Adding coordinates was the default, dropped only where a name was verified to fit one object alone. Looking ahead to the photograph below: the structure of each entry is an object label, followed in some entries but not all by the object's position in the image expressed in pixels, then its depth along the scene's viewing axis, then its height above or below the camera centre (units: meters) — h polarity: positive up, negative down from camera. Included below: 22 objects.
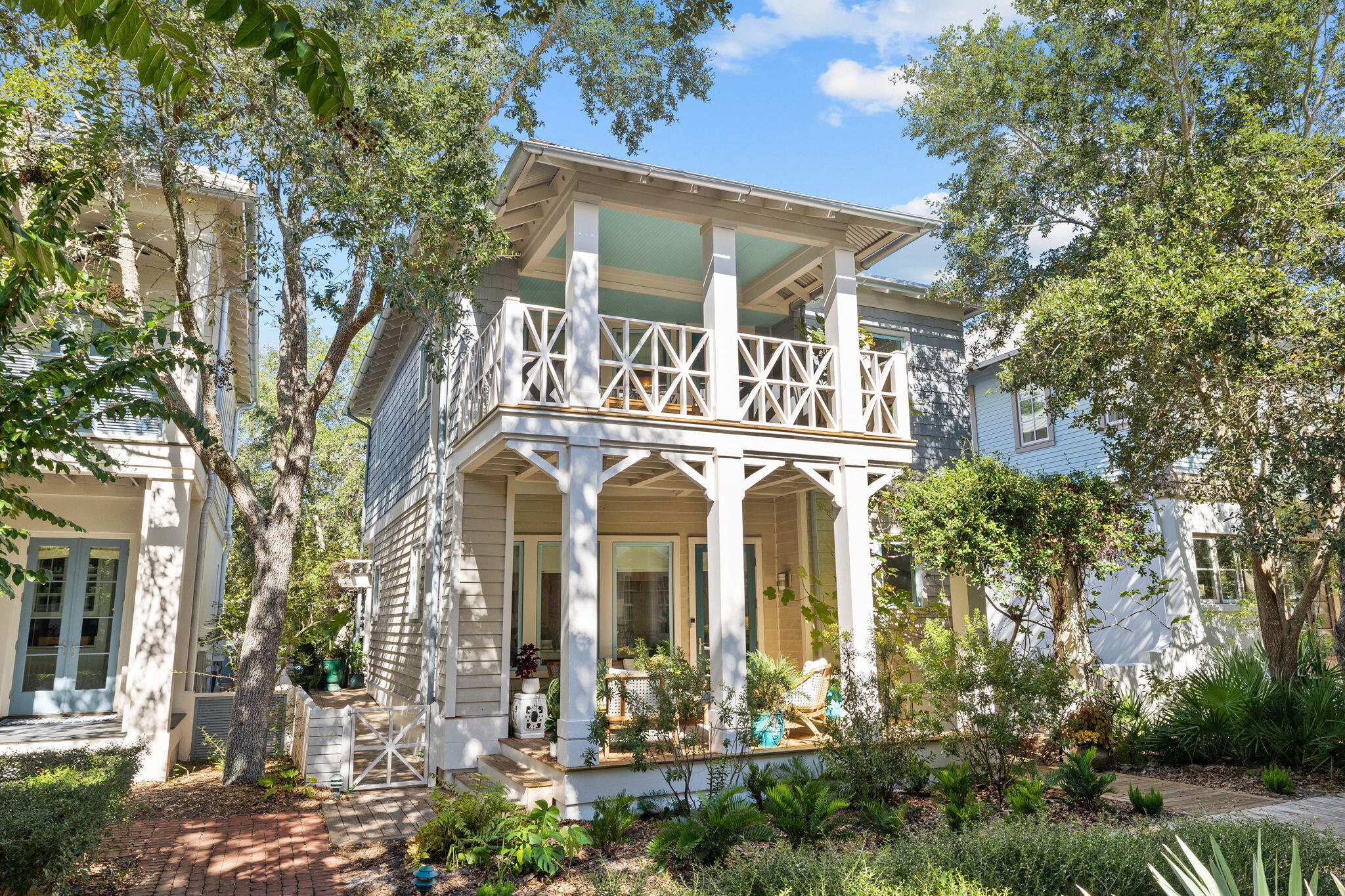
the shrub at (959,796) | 6.25 -1.54
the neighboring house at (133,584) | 9.95 +0.49
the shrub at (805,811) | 6.27 -1.54
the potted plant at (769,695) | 8.72 -0.90
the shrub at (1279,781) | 8.11 -1.74
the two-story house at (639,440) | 8.69 +1.96
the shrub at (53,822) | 4.62 -1.17
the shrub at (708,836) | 6.02 -1.63
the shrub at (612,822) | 6.73 -1.70
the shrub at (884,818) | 6.39 -1.64
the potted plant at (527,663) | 10.84 -0.64
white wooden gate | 9.27 -1.70
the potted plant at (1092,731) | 9.73 -1.47
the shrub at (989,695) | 7.55 -0.82
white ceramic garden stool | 9.80 -1.19
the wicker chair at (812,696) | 9.68 -1.00
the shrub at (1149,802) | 6.82 -1.61
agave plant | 2.55 -0.87
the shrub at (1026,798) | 6.46 -1.50
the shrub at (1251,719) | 9.20 -1.33
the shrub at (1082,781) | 7.23 -1.53
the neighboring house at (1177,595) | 15.28 +0.15
